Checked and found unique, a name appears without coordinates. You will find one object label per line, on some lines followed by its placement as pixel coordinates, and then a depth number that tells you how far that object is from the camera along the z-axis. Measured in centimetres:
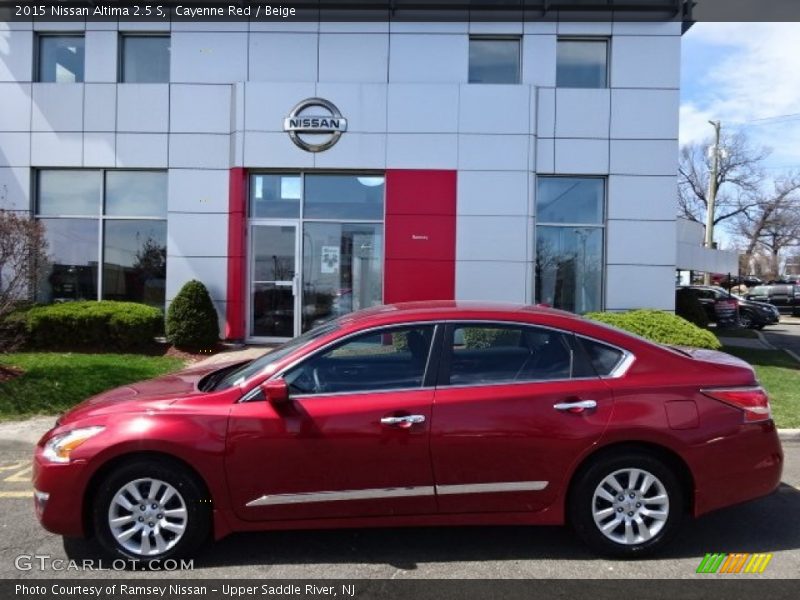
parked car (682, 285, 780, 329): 2111
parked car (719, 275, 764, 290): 5218
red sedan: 362
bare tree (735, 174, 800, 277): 5878
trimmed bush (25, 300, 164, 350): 1087
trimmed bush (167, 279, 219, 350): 1107
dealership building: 1174
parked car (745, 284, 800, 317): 3319
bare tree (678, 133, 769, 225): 5858
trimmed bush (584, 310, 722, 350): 938
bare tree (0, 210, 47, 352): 841
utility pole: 3403
